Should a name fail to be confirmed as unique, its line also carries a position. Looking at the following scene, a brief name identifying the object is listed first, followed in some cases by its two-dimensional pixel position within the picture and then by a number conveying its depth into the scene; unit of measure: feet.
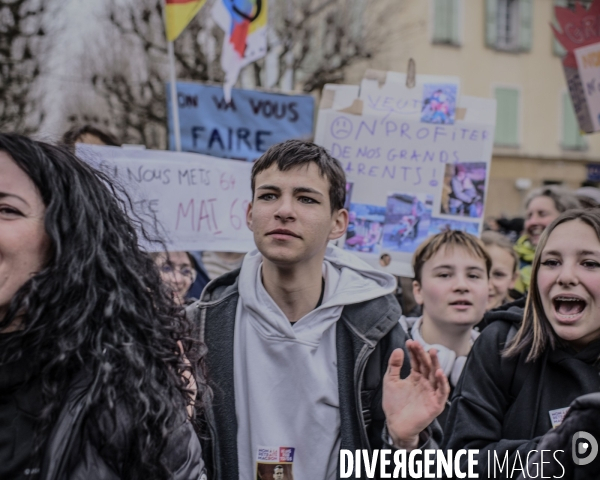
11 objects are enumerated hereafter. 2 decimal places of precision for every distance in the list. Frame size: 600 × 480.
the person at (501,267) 14.69
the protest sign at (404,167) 12.75
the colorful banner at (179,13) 16.57
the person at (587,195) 14.33
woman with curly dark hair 5.23
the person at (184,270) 12.18
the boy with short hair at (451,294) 10.69
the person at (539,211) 16.56
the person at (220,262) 15.66
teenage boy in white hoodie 7.48
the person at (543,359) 7.38
